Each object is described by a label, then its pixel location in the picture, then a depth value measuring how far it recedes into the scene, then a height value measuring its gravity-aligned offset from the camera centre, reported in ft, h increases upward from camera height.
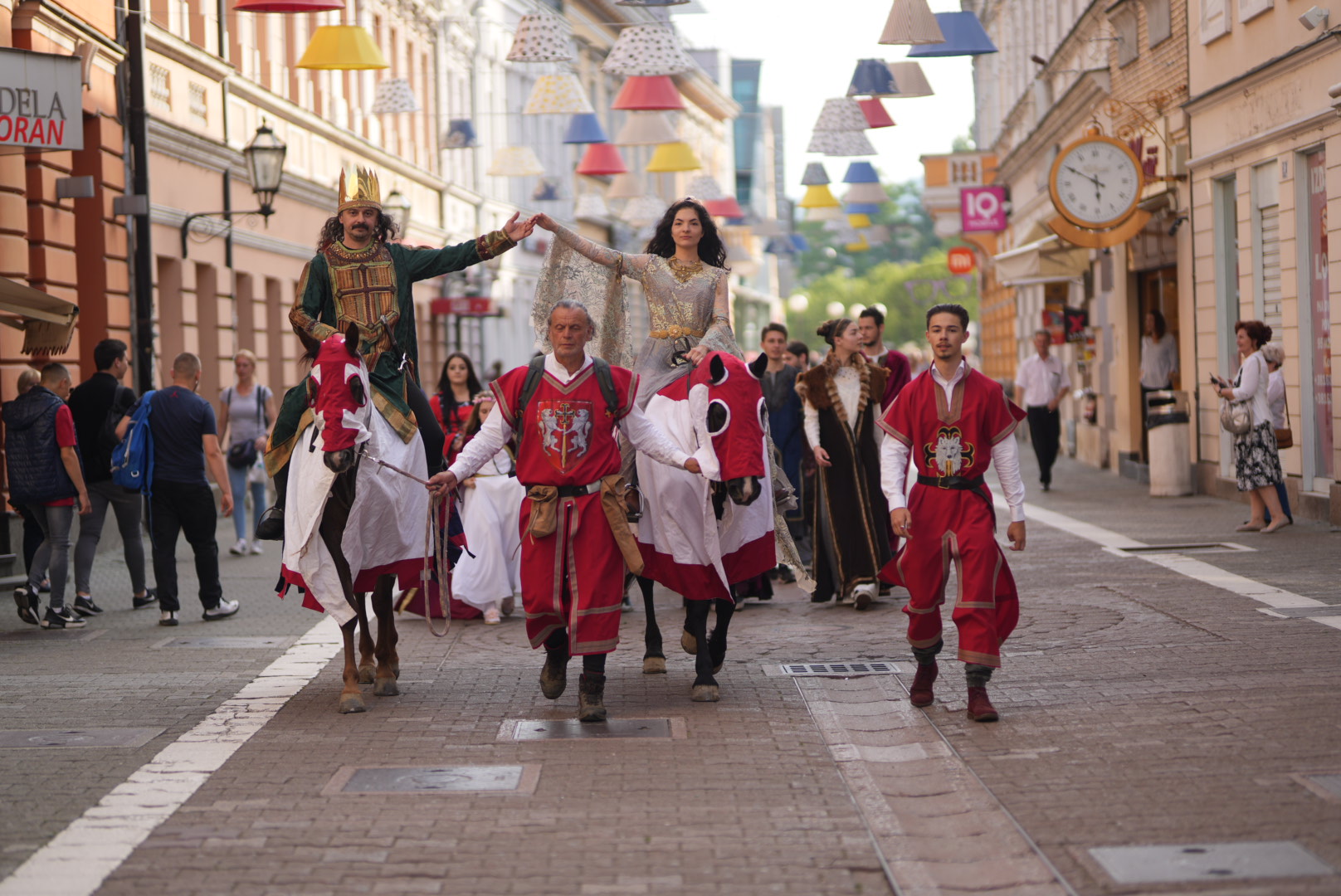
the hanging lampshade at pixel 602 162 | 104.53 +13.57
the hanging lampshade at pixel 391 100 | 98.07 +16.14
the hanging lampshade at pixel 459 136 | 121.60 +17.61
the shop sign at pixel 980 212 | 128.47 +12.51
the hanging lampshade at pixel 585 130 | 94.48 +13.94
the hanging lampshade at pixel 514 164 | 108.78 +14.08
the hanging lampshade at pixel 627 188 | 128.47 +14.81
